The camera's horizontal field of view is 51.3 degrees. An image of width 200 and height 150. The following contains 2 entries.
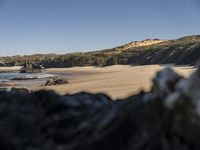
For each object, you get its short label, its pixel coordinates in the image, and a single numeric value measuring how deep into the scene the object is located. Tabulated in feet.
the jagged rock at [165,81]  12.97
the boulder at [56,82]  61.12
